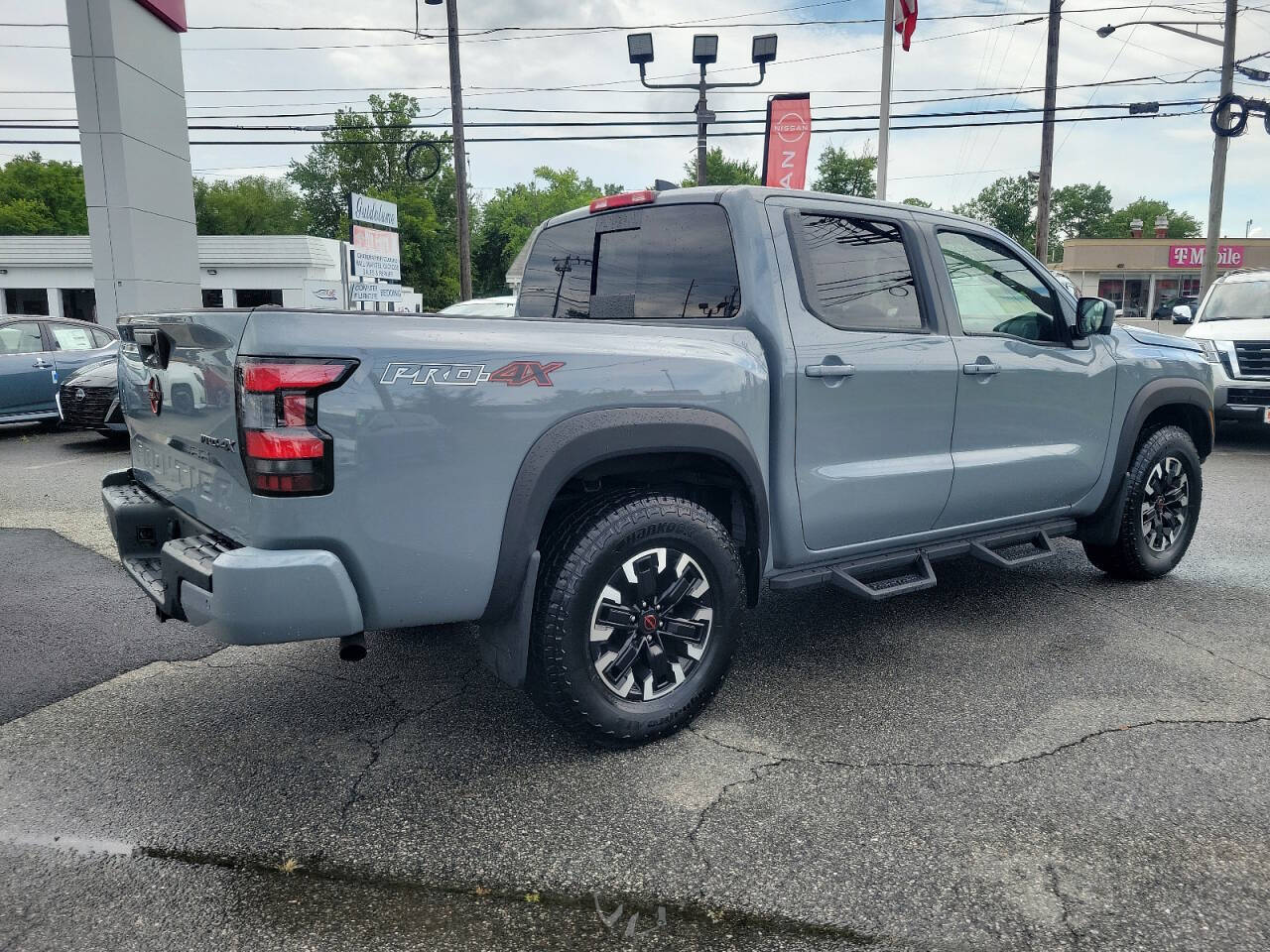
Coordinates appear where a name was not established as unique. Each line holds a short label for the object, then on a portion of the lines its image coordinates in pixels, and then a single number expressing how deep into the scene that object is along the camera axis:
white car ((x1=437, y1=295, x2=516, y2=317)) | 11.94
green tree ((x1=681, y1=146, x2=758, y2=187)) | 79.12
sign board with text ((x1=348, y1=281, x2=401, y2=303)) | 19.02
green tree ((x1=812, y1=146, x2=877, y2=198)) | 77.56
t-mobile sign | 45.28
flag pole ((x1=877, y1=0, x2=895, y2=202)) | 15.17
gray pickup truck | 2.55
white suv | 10.01
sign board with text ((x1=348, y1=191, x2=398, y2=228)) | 19.06
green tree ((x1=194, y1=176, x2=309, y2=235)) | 82.56
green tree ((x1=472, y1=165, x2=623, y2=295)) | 78.12
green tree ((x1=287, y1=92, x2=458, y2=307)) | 63.47
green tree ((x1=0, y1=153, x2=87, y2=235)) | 72.31
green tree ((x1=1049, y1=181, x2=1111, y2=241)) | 100.50
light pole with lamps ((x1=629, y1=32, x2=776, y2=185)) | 19.25
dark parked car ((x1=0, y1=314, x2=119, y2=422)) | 11.43
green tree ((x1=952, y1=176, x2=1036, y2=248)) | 91.12
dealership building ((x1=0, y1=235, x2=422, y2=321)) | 41.22
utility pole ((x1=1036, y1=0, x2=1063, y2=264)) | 22.33
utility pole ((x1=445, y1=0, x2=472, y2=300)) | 21.09
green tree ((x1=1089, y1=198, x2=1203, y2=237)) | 98.31
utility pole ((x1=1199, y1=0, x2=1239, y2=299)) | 22.16
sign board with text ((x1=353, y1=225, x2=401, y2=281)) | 19.17
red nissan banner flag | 17.67
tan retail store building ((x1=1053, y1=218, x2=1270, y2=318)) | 45.94
